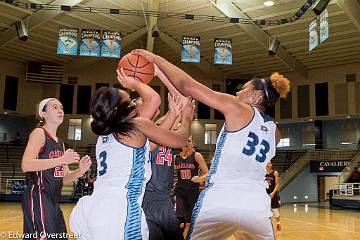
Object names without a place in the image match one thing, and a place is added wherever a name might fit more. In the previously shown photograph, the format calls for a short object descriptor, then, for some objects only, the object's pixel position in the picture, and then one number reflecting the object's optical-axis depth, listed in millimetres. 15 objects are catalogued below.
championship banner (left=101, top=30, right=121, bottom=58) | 16312
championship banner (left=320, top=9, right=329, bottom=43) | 13131
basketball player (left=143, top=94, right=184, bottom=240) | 3288
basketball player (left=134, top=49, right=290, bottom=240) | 2811
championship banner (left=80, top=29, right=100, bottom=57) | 16078
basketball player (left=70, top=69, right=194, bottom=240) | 2480
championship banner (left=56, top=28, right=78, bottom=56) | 15906
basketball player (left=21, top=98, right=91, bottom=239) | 3395
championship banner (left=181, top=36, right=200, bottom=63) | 17078
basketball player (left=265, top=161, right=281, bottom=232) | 10031
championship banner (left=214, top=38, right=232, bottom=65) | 17156
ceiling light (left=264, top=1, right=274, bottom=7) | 17594
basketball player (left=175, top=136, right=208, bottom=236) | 7211
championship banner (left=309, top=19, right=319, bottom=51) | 14149
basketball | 3447
